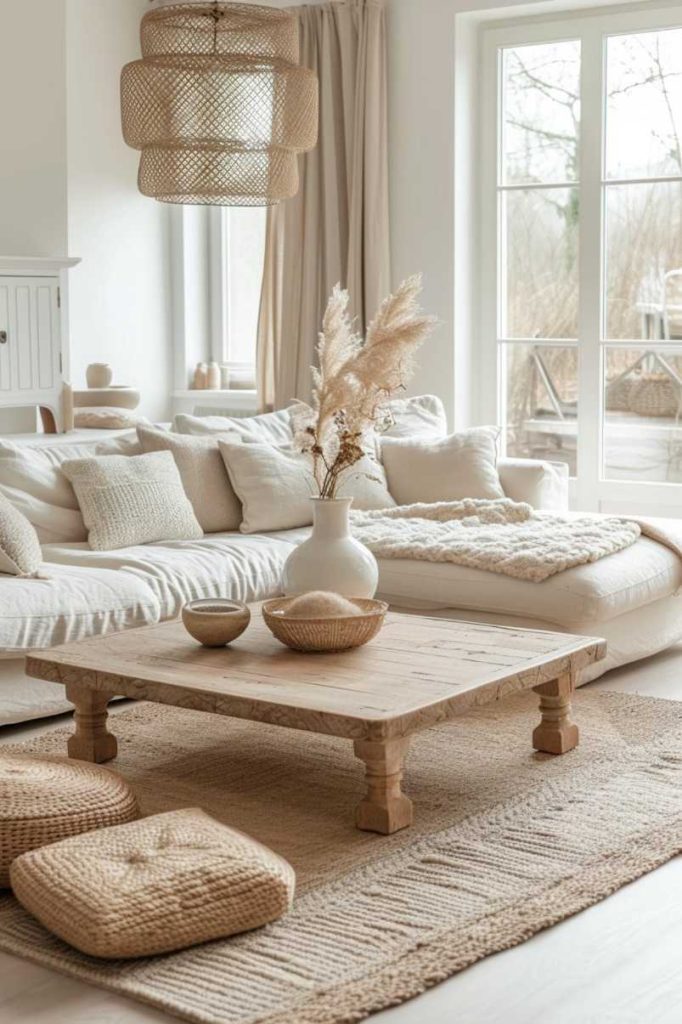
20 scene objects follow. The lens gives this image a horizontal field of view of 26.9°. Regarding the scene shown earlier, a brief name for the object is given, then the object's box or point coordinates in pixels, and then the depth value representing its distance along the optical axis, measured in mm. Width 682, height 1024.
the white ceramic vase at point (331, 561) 3570
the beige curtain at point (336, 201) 6445
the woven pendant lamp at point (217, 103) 4652
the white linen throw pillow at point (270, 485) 4926
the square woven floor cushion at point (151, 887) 2328
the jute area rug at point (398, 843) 2289
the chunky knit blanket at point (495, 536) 4168
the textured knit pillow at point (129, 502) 4543
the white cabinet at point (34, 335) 6066
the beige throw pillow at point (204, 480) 4922
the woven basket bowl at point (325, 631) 3312
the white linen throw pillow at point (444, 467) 5191
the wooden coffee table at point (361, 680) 2891
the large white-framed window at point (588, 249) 6125
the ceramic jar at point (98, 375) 6480
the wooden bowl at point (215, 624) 3387
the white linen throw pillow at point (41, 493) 4531
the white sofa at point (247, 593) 3787
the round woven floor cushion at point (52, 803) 2688
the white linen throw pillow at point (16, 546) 4008
